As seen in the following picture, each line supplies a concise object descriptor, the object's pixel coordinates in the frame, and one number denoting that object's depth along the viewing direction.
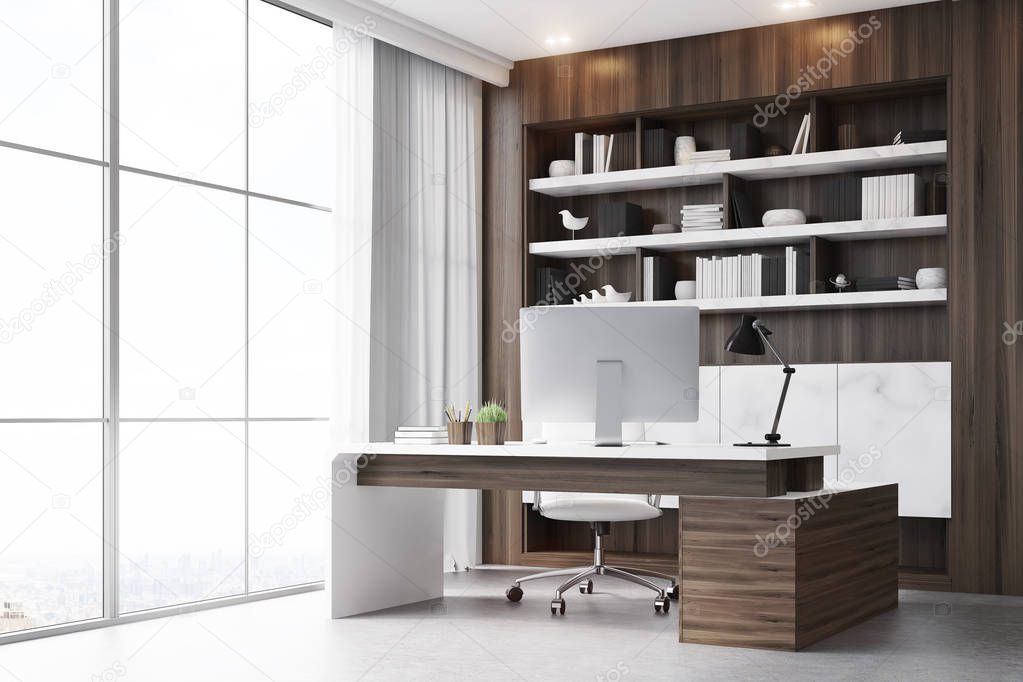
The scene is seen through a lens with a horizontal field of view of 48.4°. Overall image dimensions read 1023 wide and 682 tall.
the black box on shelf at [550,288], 6.97
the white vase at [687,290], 6.48
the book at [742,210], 6.30
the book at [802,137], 6.20
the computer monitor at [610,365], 4.34
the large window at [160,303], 4.61
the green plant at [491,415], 4.73
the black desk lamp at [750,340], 4.48
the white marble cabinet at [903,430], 5.69
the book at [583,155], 6.83
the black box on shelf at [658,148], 6.62
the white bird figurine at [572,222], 6.88
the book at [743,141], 6.32
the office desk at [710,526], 4.09
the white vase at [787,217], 6.21
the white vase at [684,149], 6.52
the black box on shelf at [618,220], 6.68
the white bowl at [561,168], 6.88
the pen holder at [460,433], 4.75
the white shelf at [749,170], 5.89
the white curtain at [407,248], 5.93
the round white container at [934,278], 5.82
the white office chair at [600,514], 5.15
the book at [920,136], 5.88
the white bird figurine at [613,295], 6.67
